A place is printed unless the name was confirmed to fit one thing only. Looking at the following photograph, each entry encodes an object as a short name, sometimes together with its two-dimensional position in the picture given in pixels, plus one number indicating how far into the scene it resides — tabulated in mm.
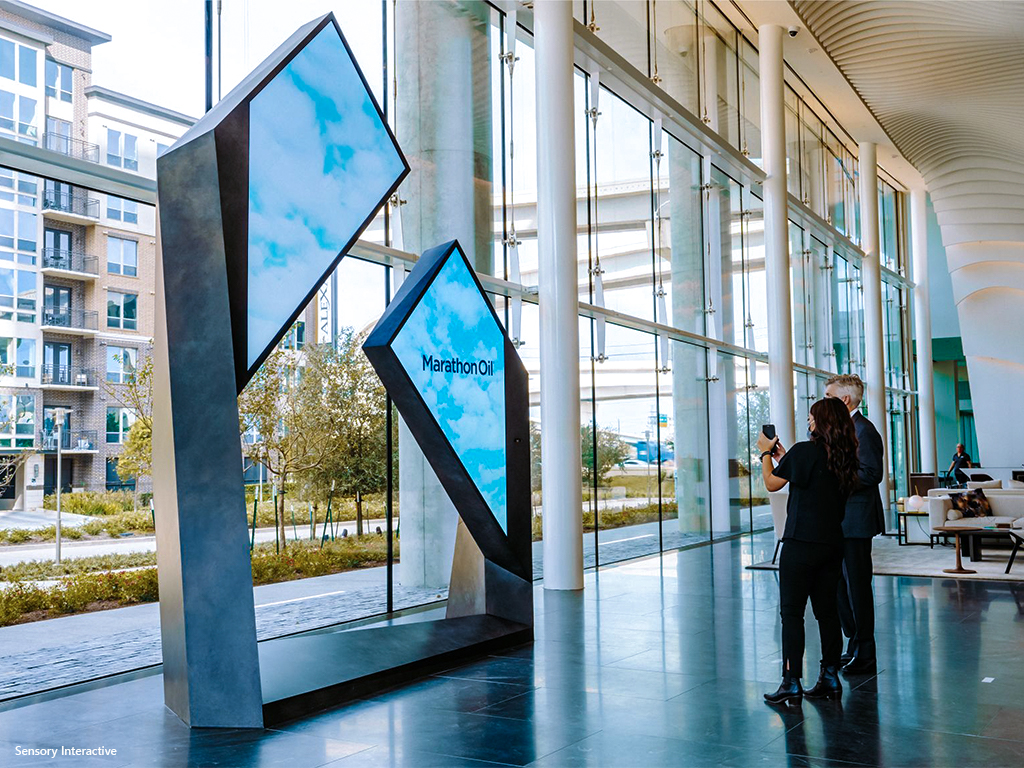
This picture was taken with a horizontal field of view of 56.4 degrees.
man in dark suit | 5613
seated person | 19578
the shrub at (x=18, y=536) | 5684
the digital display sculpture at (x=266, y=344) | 4680
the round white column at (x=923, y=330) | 26625
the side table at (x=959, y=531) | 10109
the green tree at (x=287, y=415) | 7305
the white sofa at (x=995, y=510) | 11617
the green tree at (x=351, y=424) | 7953
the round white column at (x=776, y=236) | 15883
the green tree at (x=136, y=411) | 6348
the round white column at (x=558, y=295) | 9523
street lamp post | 5973
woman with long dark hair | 4863
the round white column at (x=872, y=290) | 22031
